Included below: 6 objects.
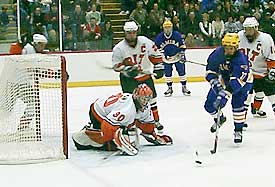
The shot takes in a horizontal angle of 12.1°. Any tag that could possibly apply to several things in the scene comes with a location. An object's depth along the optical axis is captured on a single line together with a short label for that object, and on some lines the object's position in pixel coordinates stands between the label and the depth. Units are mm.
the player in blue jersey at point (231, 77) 10207
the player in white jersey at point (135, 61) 11360
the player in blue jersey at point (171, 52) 15743
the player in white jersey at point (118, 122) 9508
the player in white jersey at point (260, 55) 11898
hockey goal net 9941
